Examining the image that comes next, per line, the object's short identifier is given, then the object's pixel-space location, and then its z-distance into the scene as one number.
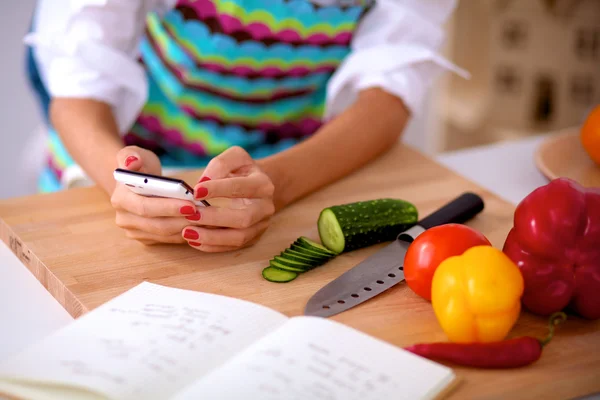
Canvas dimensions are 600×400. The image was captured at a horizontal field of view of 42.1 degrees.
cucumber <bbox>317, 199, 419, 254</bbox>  1.03
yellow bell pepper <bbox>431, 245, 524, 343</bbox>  0.80
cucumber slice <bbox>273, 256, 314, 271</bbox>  0.99
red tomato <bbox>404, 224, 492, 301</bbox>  0.90
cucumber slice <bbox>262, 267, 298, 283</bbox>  0.97
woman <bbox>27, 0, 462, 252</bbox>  1.32
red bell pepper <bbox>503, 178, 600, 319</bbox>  0.87
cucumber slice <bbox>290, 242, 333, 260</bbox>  1.01
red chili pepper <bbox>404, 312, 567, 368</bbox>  0.80
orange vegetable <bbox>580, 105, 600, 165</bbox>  1.28
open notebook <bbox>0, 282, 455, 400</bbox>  0.72
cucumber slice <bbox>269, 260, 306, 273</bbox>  0.98
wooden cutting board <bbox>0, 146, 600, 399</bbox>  0.81
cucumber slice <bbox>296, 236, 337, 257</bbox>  1.02
